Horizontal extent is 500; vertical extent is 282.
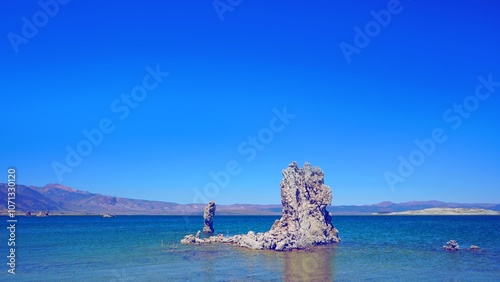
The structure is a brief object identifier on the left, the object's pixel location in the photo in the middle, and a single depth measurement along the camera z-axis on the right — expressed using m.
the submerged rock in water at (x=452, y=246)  42.14
